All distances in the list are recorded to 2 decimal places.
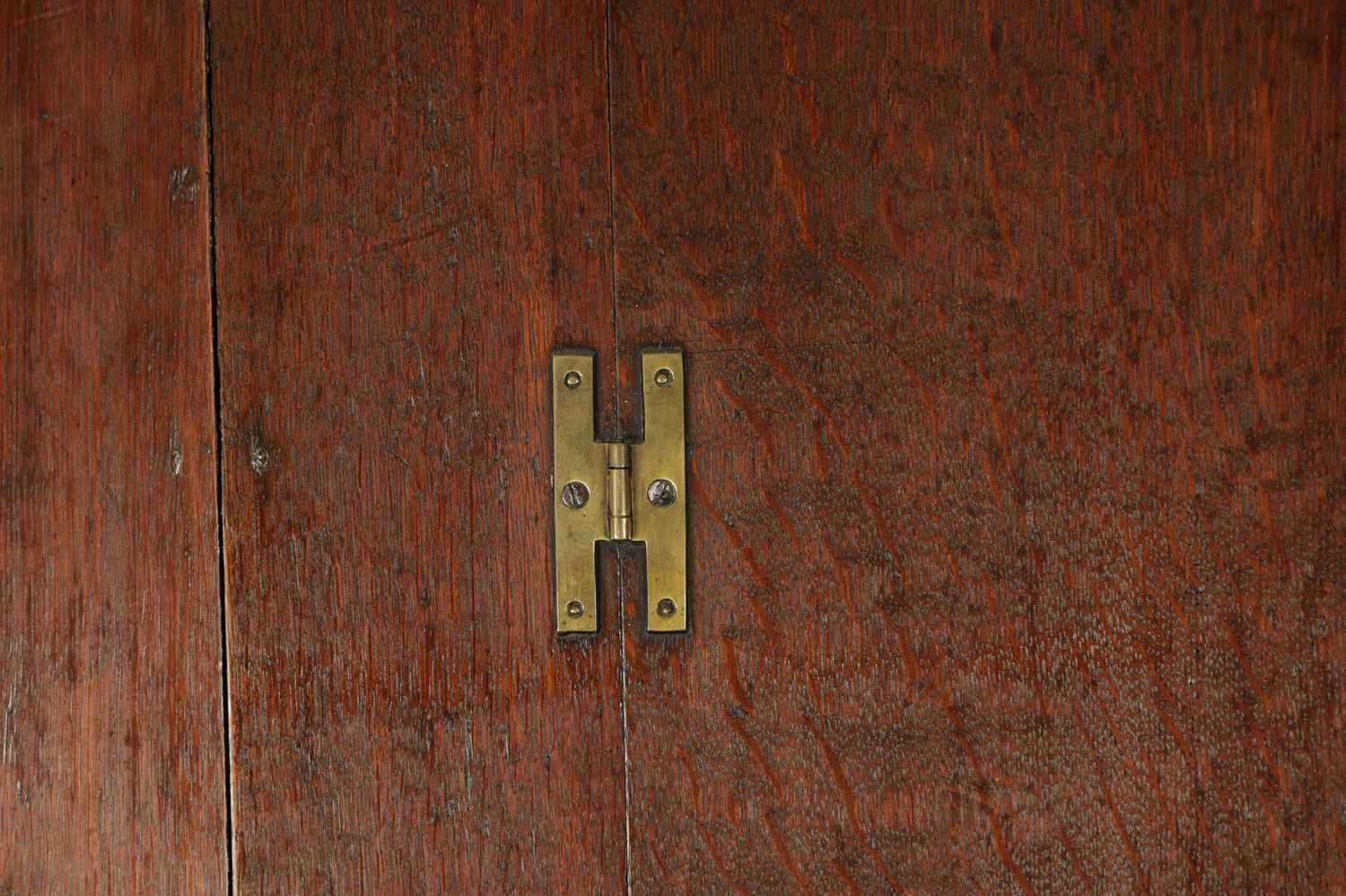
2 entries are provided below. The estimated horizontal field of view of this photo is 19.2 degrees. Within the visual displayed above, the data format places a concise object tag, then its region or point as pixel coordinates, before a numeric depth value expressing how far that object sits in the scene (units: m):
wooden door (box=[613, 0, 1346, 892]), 1.20
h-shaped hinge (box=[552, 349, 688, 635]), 1.20
